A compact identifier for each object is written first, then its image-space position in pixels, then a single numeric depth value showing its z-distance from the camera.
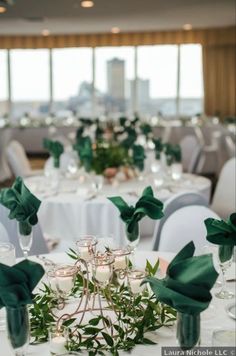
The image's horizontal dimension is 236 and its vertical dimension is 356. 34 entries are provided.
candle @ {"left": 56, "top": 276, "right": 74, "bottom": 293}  1.87
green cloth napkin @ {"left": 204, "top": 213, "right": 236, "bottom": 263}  2.08
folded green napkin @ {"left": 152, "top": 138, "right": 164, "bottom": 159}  5.30
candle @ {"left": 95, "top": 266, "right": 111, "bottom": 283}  1.87
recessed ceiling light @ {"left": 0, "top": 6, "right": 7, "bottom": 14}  7.97
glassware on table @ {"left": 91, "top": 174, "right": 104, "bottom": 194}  4.27
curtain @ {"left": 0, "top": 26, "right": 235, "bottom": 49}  12.34
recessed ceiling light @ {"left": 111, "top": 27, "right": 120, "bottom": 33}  11.23
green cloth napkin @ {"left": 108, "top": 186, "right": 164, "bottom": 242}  2.37
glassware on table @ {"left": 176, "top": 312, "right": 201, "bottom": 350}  1.49
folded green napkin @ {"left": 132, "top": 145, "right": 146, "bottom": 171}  4.92
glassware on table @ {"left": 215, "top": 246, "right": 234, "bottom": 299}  2.14
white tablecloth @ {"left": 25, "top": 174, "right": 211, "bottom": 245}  4.13
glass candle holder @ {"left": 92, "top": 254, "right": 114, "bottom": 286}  1.87
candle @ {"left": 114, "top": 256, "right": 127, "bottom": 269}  2.07
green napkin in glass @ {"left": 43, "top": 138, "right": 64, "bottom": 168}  4.80
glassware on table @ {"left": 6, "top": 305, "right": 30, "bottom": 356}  1.54
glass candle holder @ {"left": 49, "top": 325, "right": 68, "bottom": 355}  1.71
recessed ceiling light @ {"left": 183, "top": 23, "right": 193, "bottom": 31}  10.69
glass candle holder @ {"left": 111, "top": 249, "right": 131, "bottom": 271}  2.06
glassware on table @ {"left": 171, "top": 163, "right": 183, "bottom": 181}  4.86
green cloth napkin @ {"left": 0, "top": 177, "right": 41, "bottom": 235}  2.48
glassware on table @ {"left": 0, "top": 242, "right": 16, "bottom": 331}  2.17
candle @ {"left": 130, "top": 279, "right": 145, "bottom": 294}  1.91
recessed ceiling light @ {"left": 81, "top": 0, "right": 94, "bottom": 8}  7.41
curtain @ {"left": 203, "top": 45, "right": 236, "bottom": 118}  12.60
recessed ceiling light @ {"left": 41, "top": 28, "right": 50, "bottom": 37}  11.34
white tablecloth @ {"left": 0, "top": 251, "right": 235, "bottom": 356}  1.76
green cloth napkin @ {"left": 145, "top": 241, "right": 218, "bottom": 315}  1.48
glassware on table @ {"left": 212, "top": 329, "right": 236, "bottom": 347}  1.68
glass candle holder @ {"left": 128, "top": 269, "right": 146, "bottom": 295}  1.91
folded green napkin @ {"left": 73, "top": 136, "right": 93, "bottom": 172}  4.85
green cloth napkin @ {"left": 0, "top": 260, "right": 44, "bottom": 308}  1.55
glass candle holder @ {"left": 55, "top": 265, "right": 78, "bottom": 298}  1.87
